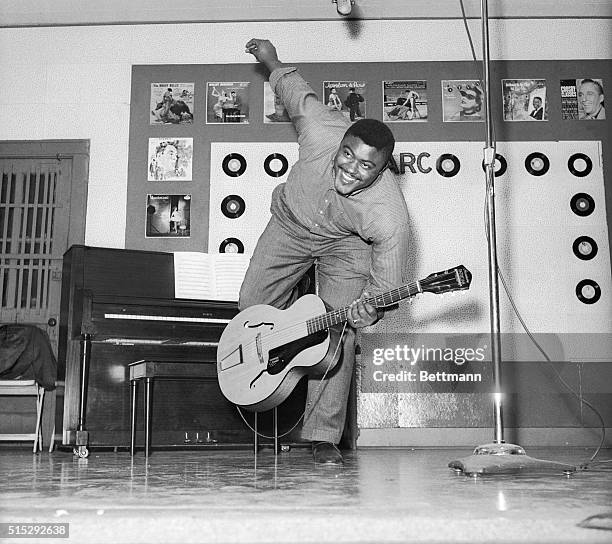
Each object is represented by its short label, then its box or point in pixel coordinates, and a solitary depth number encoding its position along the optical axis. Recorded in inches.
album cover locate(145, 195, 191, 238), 199.0
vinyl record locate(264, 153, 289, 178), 201.8
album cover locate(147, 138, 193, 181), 201.8
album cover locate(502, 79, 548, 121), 206.1
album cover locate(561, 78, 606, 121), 205.6
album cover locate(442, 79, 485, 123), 204.7
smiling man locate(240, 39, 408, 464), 106.5
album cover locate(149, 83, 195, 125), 204.2
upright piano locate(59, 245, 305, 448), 148.5
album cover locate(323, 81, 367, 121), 203.8
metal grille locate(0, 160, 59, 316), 197.0
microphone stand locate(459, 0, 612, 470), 193.6
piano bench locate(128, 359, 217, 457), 135.0
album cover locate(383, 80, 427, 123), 204.5
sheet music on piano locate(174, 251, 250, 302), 168.4
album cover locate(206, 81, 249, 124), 203.8
